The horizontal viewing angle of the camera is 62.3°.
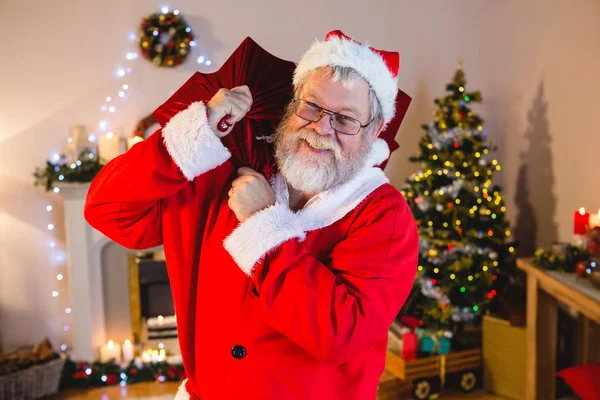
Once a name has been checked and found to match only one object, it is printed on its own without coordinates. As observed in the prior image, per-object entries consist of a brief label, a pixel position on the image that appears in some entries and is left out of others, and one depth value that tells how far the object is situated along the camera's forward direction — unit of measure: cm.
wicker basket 304
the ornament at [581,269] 234
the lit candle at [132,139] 341
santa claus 104
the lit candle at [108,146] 341
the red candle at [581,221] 251
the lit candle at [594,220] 245
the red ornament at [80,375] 339
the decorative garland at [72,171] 331
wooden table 262
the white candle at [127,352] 357
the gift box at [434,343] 312
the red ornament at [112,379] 342
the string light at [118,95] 350
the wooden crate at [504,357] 303
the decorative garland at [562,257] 245
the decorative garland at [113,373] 341
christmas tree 312
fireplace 345
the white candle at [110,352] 356
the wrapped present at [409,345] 310
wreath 344
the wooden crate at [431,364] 306
